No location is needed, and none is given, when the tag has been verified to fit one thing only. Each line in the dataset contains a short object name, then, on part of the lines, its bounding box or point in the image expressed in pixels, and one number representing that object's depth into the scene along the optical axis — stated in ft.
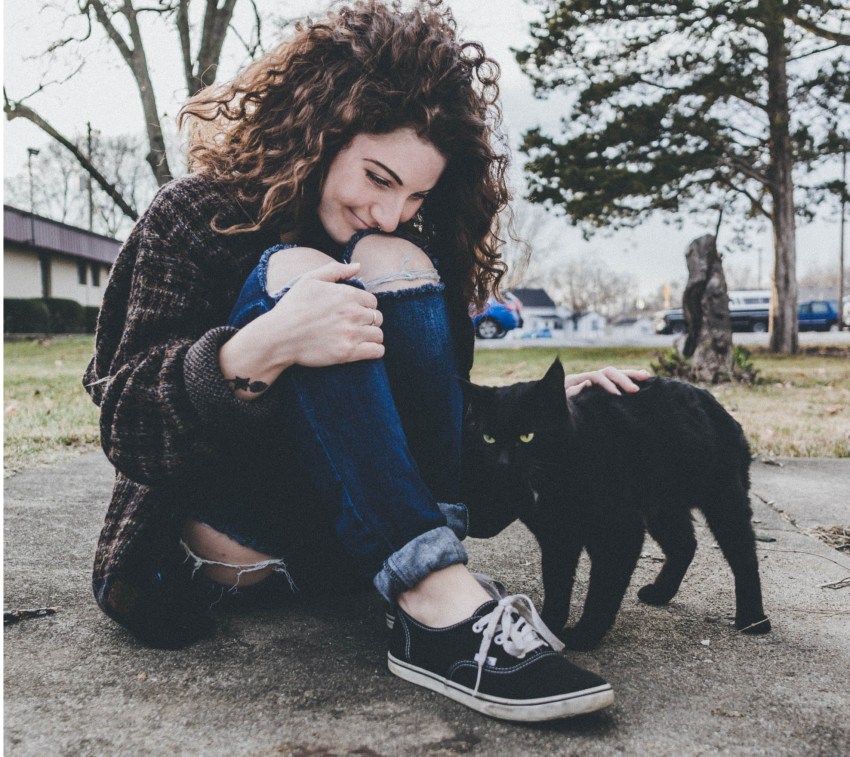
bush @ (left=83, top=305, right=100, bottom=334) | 70.74
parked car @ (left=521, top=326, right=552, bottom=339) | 78.40
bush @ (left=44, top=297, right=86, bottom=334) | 64.08
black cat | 4.82
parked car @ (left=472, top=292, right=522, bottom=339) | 58.03
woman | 4.02
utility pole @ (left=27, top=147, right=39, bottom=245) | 68.69
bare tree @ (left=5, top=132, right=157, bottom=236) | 91.71
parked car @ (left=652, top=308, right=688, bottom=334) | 93.61
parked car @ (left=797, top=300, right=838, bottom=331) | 95.14
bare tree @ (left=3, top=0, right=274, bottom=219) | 30.35
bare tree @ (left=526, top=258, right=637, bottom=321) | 172.86
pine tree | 43.37
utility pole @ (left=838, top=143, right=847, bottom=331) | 97.74
